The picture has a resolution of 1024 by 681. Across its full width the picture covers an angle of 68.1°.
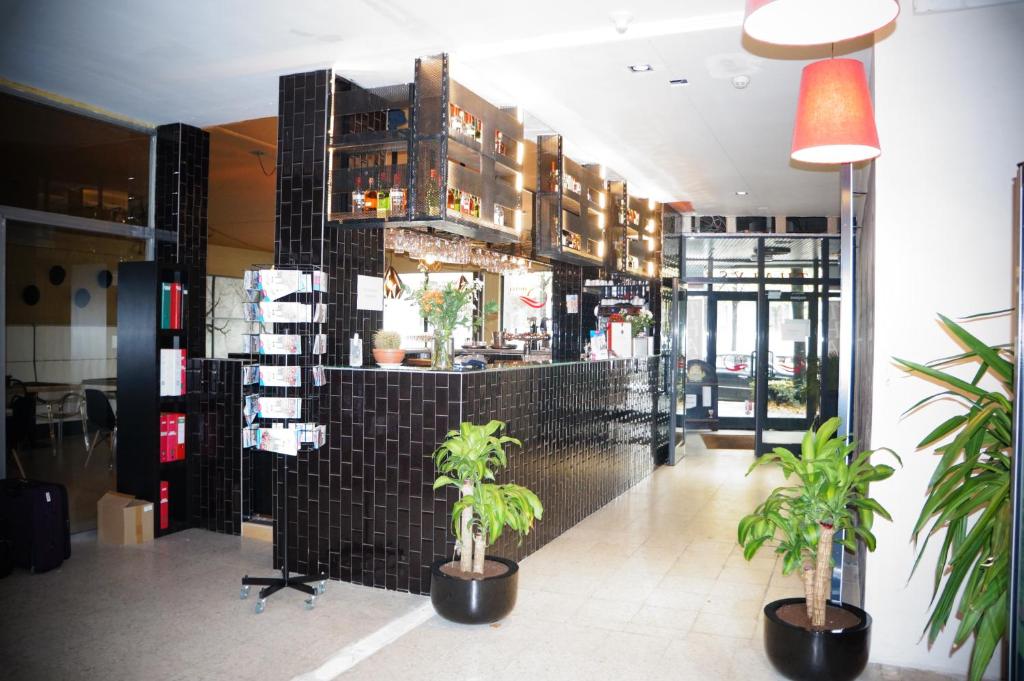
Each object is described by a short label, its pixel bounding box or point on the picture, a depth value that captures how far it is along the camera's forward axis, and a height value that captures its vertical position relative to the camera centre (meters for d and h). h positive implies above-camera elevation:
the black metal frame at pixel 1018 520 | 2.13 -0.50
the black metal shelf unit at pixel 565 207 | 6.43 +1.17
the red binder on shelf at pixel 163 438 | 5.71 -0.79
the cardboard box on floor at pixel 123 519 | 5.41 -1.34
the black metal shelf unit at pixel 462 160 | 4.52 +1.15
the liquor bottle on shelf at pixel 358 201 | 4.73 +0.84
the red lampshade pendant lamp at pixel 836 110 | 2.77 +0.86
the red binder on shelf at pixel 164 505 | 5.68 -1.29
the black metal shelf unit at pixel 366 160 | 4.61 +1.13
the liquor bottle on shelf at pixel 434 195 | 4.54 +0.85
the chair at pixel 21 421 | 5.57 -0.67
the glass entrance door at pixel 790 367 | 9.84 -0.33
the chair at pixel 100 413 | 6.17 -0.66
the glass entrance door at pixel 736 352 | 10.71 -0.16
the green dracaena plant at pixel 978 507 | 2.40 -0.55
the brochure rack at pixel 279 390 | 4.30 -0.33
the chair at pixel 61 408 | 6.21 -0.66
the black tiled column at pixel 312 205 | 4.86 +0.85
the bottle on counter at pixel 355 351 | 4.93 -0.10
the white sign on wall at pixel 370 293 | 5.13 +0.30
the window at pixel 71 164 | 5.32 +1.25
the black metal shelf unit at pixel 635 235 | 7.92 +1.16
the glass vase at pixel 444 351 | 4.81 -0.09
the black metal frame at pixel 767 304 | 9.77 +0.49
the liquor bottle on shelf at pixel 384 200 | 4.64 +0.84
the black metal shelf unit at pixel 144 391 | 5.67 -0.43
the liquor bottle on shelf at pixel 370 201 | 4.70 +0.84
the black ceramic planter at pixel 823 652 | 3.12 -1.29
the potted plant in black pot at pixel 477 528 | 3.80 -0.98
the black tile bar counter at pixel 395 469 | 4.42 -0.83
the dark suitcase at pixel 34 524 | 4.69 -1.20
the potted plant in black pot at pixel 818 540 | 3.13 -0.85
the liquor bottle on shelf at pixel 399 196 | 4.61 +0.86
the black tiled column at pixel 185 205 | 6.04 +1.04
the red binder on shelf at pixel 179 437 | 5.81 -0.80
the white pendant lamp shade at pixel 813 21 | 2.21 +0.96
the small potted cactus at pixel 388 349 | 4.83 -0.08
